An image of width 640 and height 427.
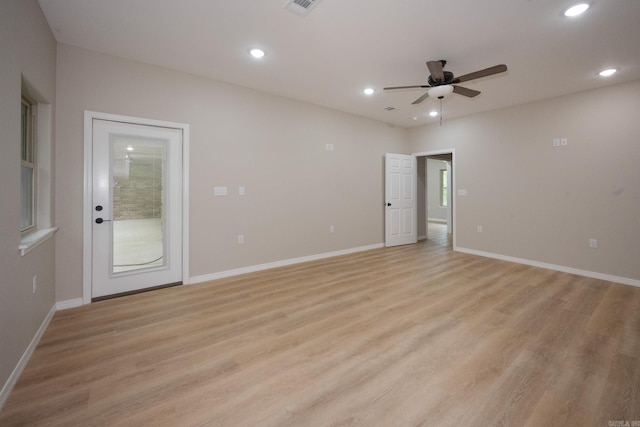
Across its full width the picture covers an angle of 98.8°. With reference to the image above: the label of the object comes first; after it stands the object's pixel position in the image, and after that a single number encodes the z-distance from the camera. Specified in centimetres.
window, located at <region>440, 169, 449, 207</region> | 1109
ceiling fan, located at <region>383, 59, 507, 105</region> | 290
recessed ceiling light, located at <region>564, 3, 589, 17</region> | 234
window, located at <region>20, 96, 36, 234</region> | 249
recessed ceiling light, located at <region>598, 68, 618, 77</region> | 354
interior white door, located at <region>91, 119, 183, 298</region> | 323
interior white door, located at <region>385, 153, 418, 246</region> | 627
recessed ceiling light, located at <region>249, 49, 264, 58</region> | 315
